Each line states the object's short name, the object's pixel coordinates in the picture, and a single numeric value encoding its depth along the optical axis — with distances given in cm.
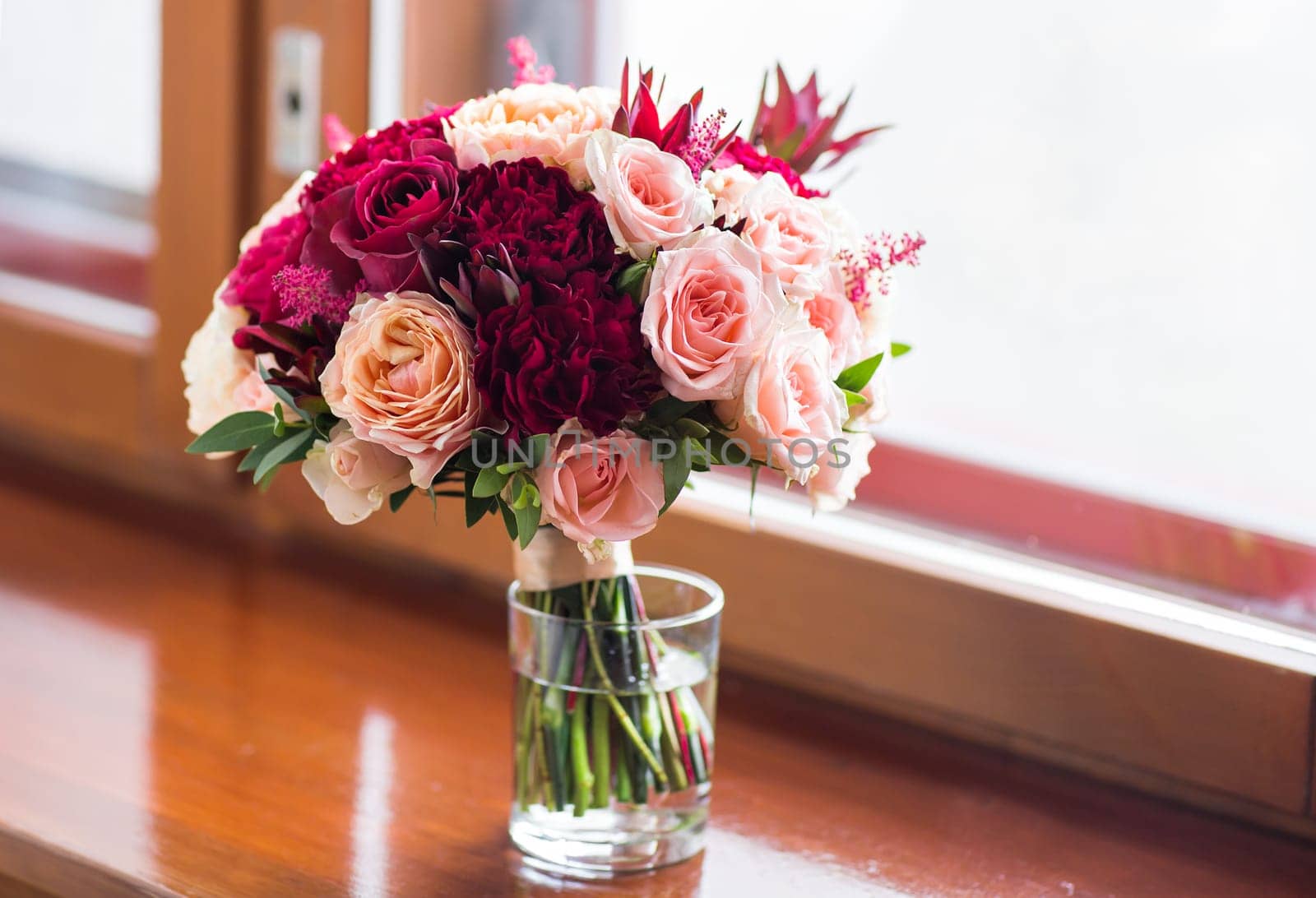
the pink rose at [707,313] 119
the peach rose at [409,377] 120
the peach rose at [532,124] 123
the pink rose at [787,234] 122
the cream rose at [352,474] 123
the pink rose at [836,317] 125
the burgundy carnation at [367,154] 125
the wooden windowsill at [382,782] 135
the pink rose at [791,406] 120
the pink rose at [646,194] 120
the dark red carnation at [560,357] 119
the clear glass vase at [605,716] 131
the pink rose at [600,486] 121
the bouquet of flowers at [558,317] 120
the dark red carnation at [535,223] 120
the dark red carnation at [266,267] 126
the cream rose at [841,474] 128
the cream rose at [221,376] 129
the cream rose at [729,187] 124
